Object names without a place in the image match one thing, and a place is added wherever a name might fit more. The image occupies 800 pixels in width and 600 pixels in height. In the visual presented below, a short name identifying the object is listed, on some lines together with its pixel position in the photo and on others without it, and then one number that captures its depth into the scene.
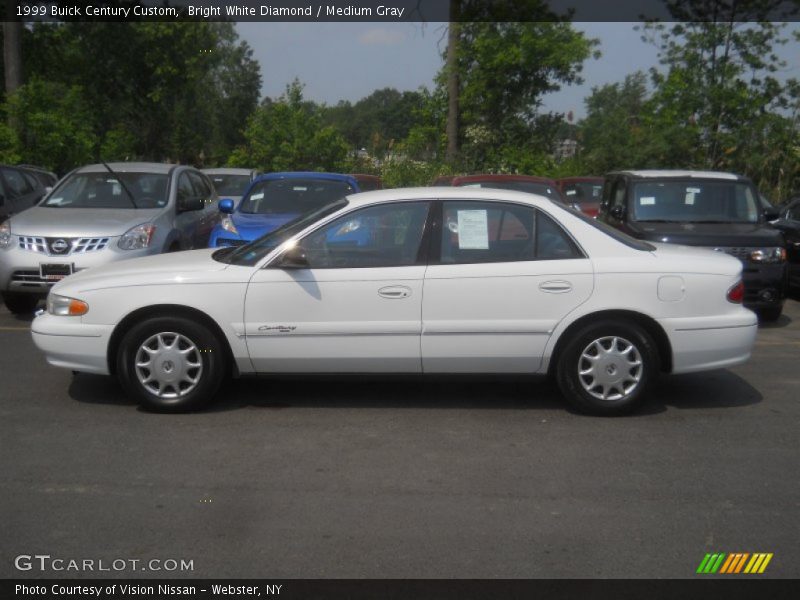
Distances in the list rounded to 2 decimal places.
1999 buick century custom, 6.25
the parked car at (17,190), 13.27
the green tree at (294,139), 22.30
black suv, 10.07
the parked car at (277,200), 10.71
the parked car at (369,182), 20.64
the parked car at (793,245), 12.29
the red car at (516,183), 12.62
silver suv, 9.66
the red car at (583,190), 18.58
